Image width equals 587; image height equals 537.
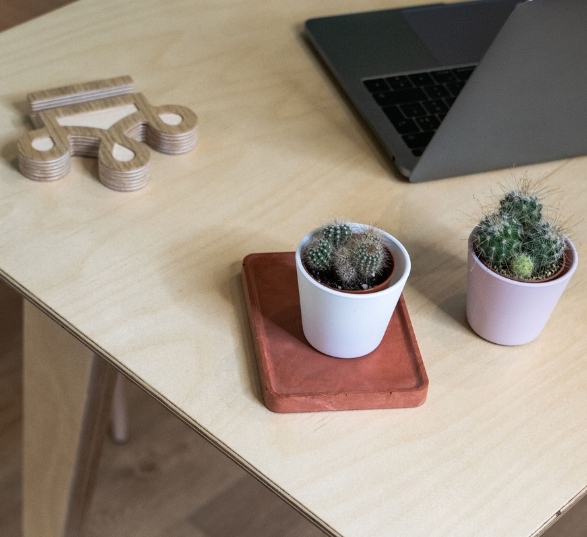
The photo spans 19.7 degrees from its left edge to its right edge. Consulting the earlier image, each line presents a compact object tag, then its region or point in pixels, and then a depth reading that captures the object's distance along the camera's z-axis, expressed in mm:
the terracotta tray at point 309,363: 1195
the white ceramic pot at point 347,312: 1189
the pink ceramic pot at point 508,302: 1217
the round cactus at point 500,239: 1211
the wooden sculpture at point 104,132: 1338
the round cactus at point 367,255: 1188
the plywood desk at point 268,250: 1164
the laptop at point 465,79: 1281
